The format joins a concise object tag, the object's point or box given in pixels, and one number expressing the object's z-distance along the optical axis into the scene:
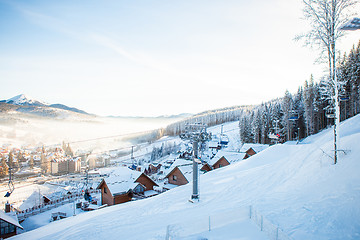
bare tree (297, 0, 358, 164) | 12.30
